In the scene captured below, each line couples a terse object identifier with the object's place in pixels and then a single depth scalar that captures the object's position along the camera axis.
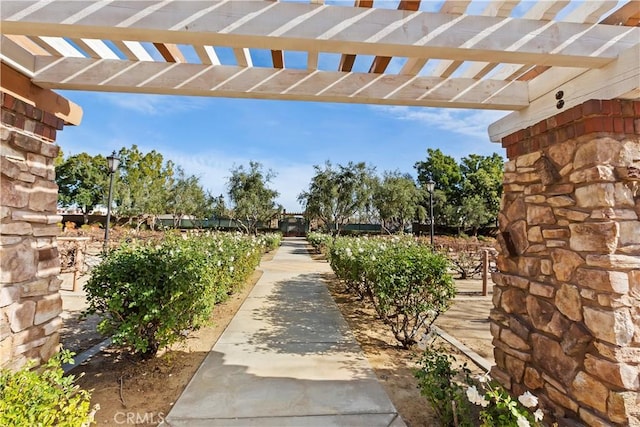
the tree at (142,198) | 25.75
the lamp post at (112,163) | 9.32
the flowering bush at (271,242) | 16.44
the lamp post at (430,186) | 11.69
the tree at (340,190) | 19.36
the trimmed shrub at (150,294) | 2.77
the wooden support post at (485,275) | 7.26
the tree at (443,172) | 33.66
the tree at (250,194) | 20.44
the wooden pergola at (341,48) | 1.63
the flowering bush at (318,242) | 15.86
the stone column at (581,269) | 1.63
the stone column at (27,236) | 2.00
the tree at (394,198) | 21.31
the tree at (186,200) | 27.31
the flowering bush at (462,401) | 1.65
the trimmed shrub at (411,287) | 3.71
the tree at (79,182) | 33.31
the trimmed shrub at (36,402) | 1.42
